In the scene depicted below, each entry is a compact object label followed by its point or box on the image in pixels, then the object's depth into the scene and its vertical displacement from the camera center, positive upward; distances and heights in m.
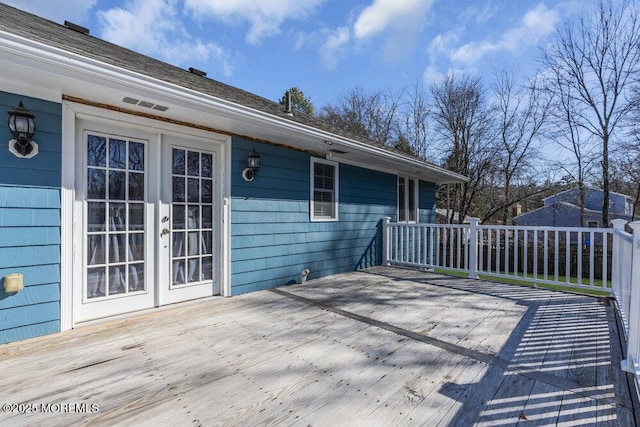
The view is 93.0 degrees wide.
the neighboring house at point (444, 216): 13.63 -0.22
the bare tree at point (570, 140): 11.42 +2.81
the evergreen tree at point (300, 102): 18.78 +6.84
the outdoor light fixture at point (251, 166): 4.14 +0.62
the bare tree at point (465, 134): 13.13 +3.40
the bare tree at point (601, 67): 9.95 +5.12
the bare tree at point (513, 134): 12.88 +3.35
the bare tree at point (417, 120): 14.62 +4.51
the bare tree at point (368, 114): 15.96 +5.33
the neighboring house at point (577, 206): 12.18 +0.27
